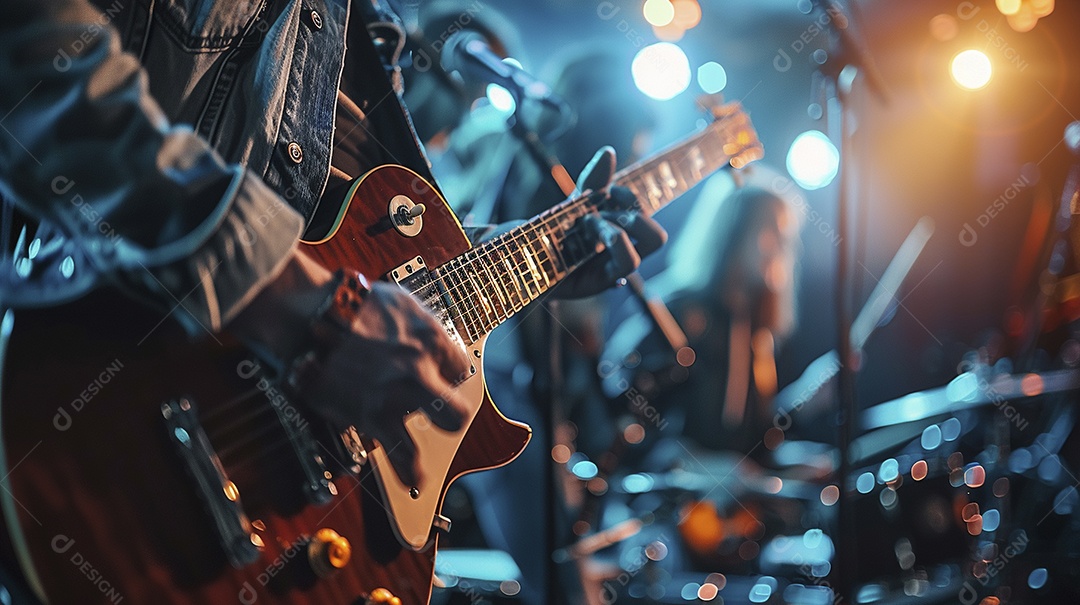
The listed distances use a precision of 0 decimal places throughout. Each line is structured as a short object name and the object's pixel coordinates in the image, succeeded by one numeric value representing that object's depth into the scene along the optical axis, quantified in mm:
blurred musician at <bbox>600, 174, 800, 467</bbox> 3027
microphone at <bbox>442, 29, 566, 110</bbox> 1591
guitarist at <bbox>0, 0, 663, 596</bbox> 762
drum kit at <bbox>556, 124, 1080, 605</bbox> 2633
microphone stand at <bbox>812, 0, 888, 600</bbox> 1979
